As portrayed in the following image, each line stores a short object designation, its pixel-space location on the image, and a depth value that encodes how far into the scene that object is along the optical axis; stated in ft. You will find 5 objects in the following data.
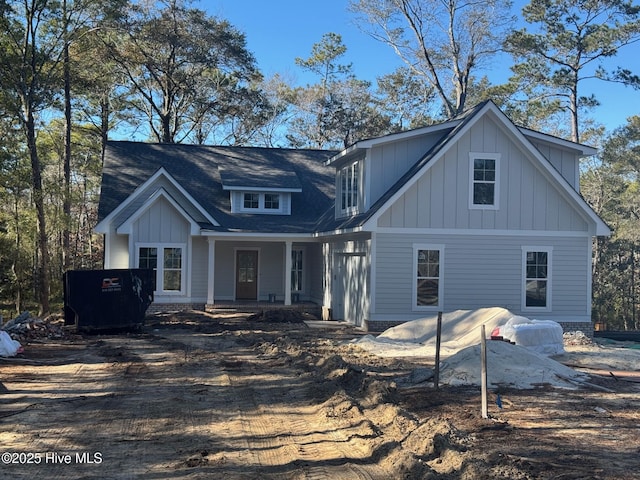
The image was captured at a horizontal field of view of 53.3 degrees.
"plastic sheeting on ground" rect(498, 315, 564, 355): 42.09
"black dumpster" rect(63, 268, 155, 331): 53.16
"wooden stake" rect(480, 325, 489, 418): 24.44
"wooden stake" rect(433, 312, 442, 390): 29.32
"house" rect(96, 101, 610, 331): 56.65
